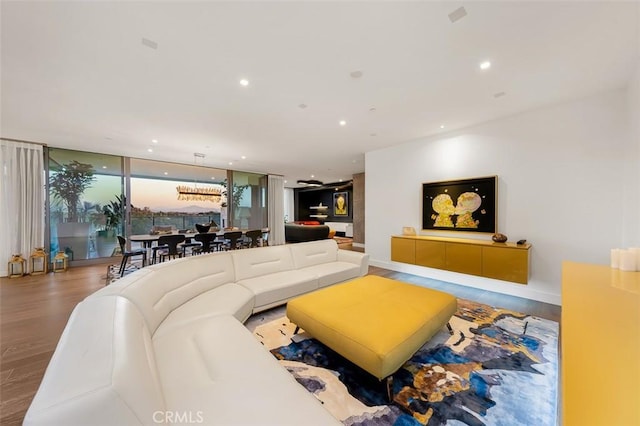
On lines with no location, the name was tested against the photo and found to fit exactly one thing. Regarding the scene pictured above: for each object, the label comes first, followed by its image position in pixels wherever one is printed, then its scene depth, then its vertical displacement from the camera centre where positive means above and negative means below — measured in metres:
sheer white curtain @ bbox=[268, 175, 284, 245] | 9.05 +0.12
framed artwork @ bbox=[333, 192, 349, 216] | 11.31 +0.45
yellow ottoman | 1.62 -0.93
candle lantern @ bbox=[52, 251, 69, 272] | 5.07 -1.11
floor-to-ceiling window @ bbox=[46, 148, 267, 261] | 5.43 +0.41
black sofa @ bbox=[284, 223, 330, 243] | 8.71 -0.79
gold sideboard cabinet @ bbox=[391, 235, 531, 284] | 3.25 -0.74
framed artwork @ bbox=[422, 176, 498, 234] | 3.88 +0.13
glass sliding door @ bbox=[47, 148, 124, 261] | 5.36 +0.29
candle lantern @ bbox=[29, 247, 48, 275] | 4.80 -1.02
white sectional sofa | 0.76 -0.85
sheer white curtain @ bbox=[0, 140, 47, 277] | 4.62 +0.32
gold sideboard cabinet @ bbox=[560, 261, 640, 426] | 0.63 -0.55
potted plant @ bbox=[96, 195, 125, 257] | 5.90 -0.36
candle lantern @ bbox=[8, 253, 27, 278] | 4.59 -1.07
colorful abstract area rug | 1.52 -1.36
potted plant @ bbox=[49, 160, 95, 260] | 5.39 +0.37
